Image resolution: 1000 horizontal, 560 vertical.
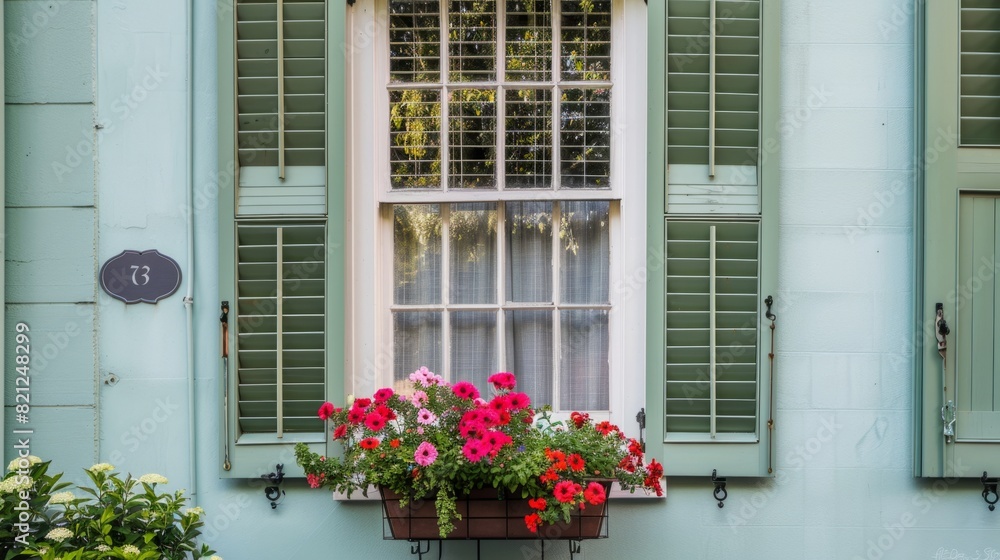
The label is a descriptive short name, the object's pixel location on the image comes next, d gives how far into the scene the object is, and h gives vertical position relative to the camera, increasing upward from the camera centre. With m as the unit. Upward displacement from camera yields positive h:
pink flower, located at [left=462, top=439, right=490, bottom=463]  2.90 -0.64
